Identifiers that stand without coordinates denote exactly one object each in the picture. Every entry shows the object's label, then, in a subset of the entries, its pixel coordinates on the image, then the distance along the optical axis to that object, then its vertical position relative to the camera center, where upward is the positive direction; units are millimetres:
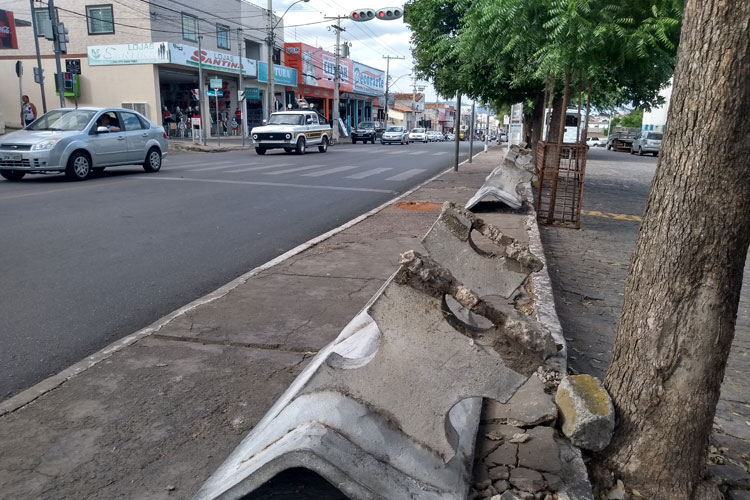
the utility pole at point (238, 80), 37562 +2055
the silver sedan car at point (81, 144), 12742 -822
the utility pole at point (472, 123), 20591 -297
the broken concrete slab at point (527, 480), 2492 -1514
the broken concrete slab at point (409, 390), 2246 -1090
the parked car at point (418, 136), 57156 -2087
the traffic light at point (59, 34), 22711 +2805
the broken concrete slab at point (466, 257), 4004 -959
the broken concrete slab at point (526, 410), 3053 -1523
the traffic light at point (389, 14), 23641 +3837
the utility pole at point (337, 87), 45844 +1908
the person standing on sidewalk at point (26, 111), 26772 -220
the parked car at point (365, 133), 44562 -1490
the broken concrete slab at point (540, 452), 2648 -1517
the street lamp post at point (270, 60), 35375 +2899
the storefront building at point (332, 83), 48625 +2720
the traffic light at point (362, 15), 24844 +3994
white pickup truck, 24906 -887
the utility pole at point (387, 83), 69475 +3616
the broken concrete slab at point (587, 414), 2605 -1298
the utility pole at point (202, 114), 31828 -253
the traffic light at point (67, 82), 23855 +975
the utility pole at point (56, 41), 22734 +2448
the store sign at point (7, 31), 30188 +3708
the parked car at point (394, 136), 45388 -1698
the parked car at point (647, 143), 34562 -1431
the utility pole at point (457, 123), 16469 -248
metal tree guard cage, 8594 -1198
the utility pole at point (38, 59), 23781 +1904
